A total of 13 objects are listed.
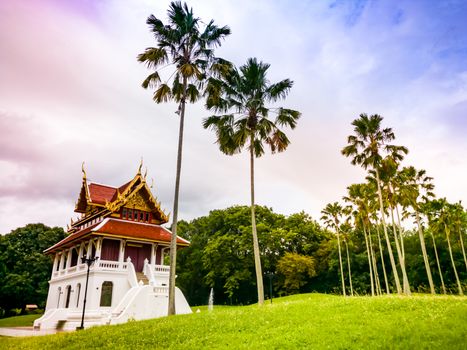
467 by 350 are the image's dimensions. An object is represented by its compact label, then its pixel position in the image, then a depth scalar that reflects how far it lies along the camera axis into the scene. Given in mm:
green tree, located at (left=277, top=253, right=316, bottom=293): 50719
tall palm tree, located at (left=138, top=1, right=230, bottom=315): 21328
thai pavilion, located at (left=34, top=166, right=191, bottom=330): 25672
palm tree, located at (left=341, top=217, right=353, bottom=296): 49650
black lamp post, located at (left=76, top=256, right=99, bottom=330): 23656
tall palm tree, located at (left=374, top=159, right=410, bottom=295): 31391
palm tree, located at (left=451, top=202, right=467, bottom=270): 45531
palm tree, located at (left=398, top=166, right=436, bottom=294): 34934
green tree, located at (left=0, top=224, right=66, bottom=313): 46094
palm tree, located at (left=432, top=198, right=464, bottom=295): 44869
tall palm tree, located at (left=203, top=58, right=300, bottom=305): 21906
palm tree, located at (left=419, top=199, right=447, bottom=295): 46428
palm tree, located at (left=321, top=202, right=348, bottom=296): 51938
